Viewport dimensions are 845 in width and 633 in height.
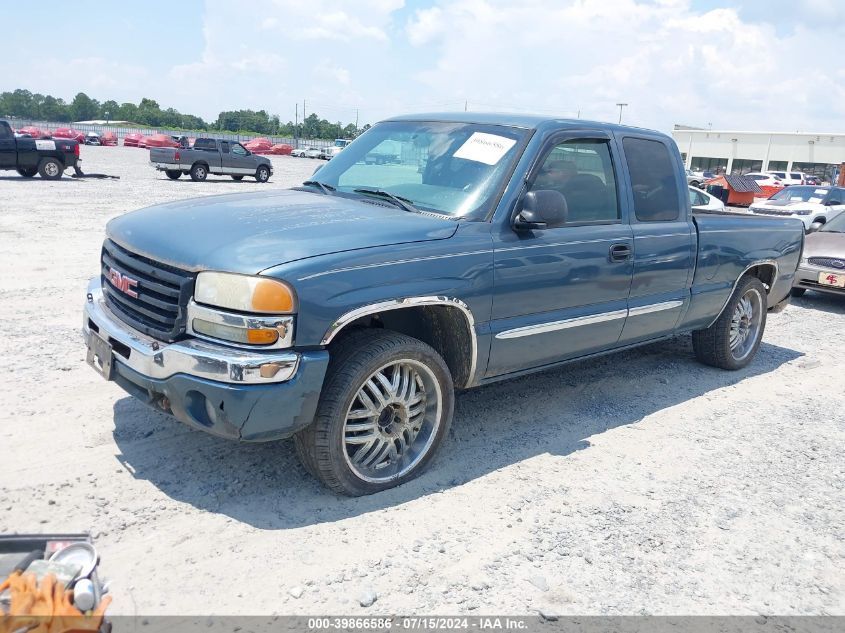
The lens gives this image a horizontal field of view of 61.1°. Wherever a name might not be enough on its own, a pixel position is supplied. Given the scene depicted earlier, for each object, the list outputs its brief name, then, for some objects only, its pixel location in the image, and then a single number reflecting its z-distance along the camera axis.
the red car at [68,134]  53.62
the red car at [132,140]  60.75
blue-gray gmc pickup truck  3.20
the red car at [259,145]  60.23
